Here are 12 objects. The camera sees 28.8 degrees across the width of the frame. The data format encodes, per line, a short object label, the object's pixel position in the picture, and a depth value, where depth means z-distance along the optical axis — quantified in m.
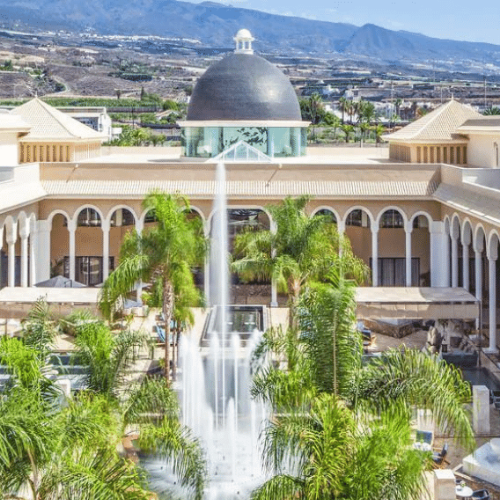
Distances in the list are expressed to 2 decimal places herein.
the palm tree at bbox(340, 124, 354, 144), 91.45
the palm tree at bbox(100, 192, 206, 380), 21.05
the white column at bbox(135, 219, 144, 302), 33.45
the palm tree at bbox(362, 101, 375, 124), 112.24
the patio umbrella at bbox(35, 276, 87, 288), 31.33
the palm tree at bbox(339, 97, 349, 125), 126.07
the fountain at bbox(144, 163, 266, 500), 16.05
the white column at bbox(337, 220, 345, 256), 33.91
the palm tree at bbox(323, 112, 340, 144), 114.47
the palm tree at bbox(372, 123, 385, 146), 89.76
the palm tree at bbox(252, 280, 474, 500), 10.75
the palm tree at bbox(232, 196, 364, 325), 23.52
